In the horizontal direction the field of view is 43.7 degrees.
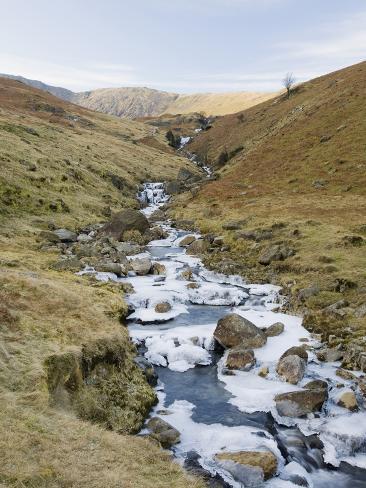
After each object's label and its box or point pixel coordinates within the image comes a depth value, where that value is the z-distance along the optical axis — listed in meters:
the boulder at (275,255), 37.41
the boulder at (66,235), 44.74
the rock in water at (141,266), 37.12
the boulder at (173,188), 80.38
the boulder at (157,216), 61.61
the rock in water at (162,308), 29.37
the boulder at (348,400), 18.38
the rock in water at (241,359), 22.25
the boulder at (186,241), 47.34
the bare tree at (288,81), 130.88
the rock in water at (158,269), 37.59
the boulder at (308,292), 29.31
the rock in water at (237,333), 23.98
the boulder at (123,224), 48.09
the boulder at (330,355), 22.09
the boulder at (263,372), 21.31
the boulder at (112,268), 35.78
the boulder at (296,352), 22.11
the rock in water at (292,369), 20.55
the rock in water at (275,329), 25.28
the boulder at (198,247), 43.91
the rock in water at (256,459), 14.99
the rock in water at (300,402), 18.47
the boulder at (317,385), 19.41
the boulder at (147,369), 20.85
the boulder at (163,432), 16.25
